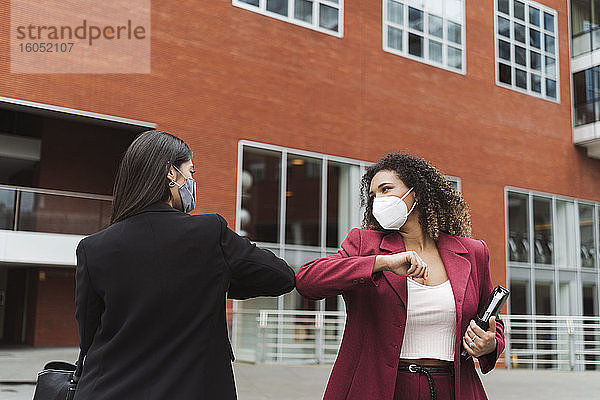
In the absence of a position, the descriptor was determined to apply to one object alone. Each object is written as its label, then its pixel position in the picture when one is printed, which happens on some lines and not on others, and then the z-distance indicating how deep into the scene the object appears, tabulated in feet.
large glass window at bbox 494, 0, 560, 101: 71.72
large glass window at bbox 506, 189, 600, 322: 69.87
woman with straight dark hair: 7.04
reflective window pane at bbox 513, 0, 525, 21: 73.20
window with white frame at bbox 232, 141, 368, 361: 52.06
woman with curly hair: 8.86
